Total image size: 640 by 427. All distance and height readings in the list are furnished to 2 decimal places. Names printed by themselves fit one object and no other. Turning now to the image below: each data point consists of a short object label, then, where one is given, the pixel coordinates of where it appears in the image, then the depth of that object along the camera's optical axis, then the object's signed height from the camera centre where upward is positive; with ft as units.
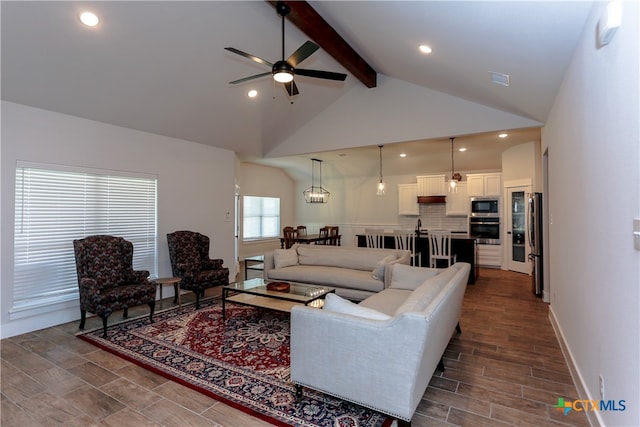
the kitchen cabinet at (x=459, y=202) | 26.48 +1.15
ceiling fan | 9.59 +4.82
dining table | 25.14 -1.88
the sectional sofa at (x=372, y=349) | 6.12 -2.78
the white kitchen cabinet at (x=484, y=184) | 24.93 +2.49
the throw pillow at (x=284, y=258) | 17.03 -2.32
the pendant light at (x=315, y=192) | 28.98 +2.47
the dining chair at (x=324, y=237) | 26.89 -1.81
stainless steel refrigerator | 16.44 -1.31
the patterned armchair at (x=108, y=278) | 11.69 -2.56
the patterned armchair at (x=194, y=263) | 15.25 -2.48
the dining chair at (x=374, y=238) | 21.42 -1.53
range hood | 26.96 +1.41
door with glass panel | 22.27 -1.12
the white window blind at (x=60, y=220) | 12.37 -0.21
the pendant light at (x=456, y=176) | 26.21 +3.29
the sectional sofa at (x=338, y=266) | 14.58 -2.65
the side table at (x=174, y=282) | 14.49 -3.04
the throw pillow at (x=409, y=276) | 12.12 -2.34
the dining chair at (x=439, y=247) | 18.91 -1.88
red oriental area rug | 7.24 -4.43
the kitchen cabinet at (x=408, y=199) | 28.86 +1.49
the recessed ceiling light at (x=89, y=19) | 9.73 +6.12
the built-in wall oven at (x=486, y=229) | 24.99 -1.09
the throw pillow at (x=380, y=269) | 14.33 -2.41
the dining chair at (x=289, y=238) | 25.17 -1.77
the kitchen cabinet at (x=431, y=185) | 27.12 +2.62
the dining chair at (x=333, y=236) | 28.46 -1.81
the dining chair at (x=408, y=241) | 20.43 -1.66
